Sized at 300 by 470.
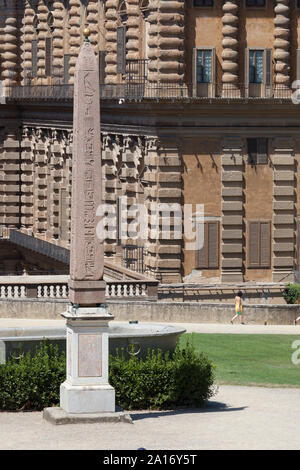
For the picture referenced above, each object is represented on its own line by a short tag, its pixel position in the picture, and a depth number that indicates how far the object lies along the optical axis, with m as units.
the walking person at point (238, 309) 59.97
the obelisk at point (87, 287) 35.44
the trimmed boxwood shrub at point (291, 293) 68.44
